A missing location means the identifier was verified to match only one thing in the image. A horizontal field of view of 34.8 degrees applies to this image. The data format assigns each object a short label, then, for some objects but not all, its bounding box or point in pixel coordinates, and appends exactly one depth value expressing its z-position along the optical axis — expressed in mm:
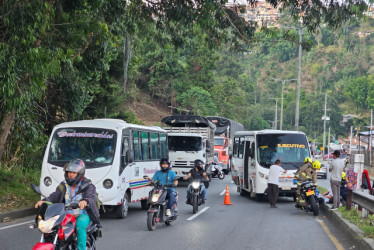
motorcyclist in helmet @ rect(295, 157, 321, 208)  17547
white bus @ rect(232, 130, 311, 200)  20938
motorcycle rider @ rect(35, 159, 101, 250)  7000
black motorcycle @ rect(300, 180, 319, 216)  16922
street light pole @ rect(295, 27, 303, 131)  37612
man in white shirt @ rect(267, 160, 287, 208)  19359
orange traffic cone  19891
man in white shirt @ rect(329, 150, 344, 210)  16875
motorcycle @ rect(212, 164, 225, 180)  37028
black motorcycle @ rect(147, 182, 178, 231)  12602
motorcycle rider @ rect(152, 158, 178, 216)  13391
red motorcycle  6434
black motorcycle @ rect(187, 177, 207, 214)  16438
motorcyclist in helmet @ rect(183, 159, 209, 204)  16844
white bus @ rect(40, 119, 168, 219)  14250
